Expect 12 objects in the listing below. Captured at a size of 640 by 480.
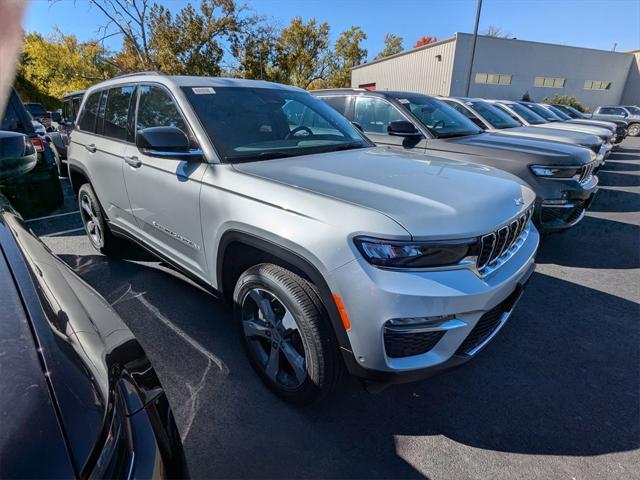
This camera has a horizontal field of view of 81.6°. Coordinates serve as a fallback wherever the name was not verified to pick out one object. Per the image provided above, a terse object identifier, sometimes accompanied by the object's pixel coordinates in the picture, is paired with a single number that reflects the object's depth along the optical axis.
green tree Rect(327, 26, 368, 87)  47.50
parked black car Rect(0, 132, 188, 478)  0.81
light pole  16.99
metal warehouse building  27.25
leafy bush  30.31
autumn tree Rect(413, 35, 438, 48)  65.44
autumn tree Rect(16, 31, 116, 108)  34.22
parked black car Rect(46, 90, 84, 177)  8.49
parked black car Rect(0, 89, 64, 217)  3.34
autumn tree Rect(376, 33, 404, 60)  70.44
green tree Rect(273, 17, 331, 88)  36.44
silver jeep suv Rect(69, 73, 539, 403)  1.63
